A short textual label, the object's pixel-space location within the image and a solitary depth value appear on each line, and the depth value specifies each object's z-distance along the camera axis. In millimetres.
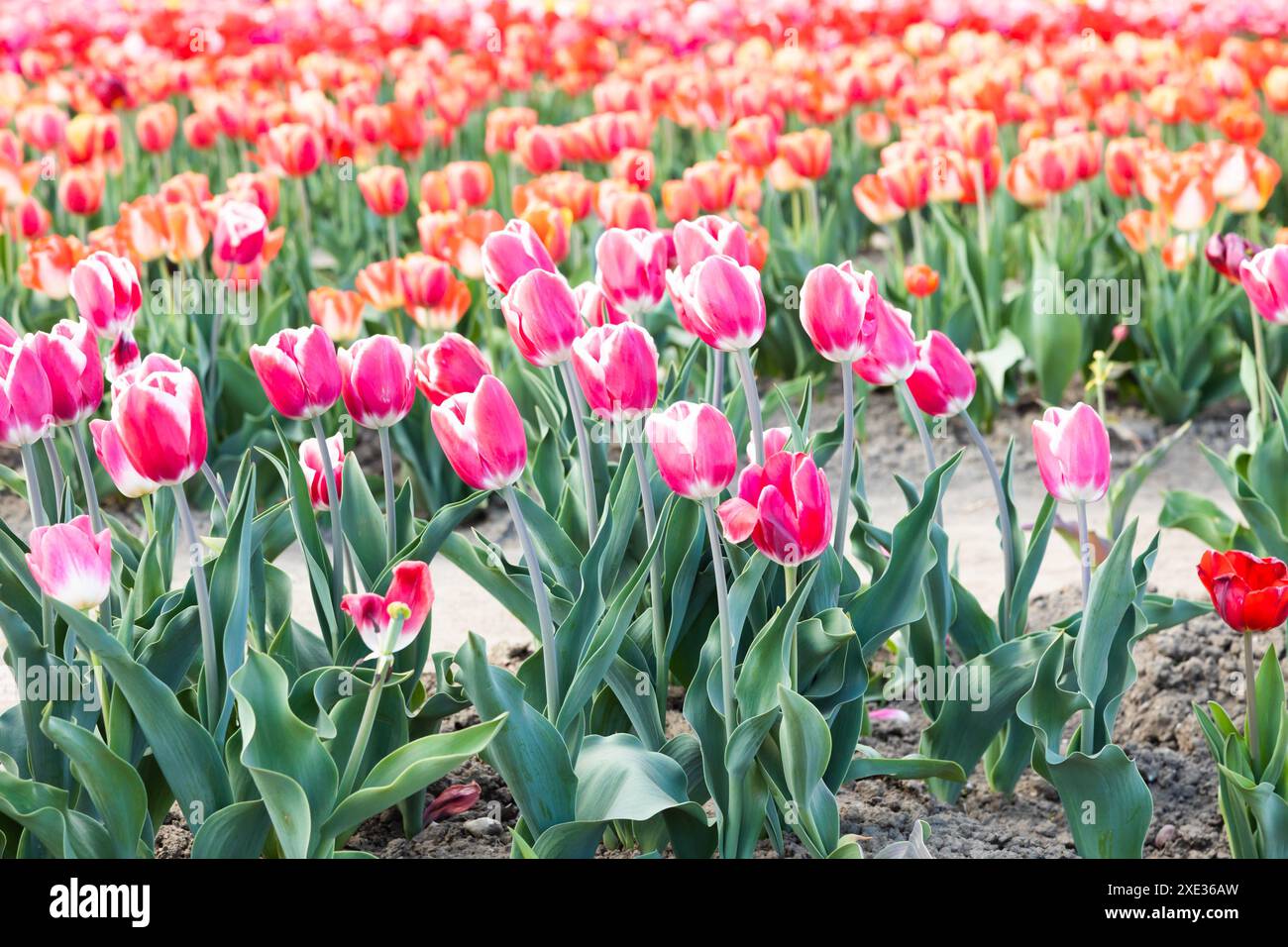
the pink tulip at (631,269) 2207
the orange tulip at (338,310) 3441
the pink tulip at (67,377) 1939
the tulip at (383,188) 4277
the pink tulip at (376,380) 2113
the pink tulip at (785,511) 1801
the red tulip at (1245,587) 1947
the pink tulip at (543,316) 1985
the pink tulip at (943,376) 2242
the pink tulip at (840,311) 1967
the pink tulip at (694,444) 1791
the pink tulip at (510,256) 2176
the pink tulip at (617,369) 1857
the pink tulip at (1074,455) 1986
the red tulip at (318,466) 2285
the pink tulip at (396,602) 1747
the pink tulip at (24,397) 1847
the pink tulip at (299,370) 2096
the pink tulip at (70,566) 1750
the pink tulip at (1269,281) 2459
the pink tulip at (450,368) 2076
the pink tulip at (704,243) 2131
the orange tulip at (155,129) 5297
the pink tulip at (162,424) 1776
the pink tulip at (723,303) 1927
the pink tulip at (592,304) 2145
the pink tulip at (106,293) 2244
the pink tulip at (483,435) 1834
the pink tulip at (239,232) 3066
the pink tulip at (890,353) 2170
